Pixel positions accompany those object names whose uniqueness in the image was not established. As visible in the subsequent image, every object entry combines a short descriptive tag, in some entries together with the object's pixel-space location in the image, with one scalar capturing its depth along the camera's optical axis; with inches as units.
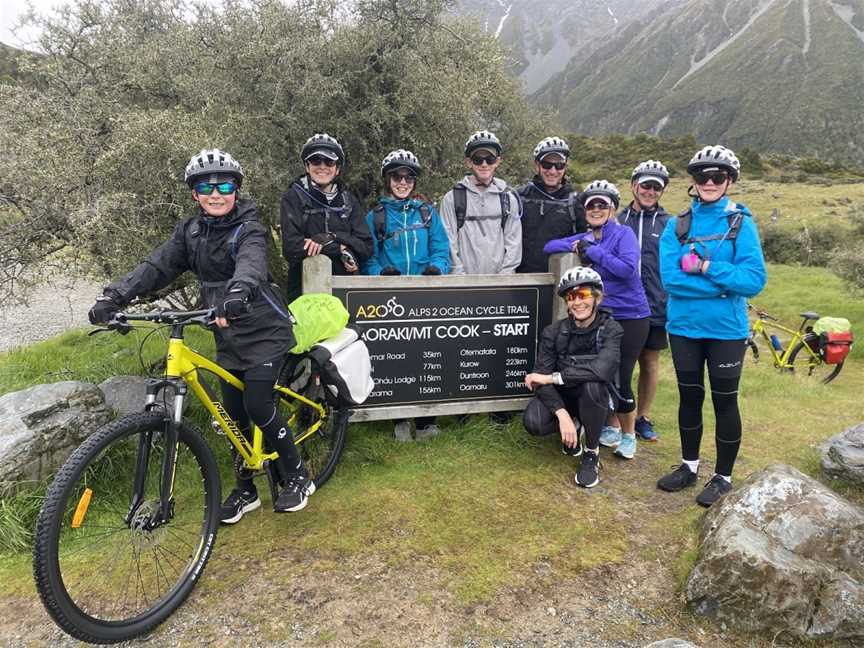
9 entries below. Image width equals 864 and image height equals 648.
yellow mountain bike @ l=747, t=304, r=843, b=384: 493.0
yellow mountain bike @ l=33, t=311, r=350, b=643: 124.3
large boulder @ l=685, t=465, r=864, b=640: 134.8
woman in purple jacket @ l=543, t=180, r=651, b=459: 218.8
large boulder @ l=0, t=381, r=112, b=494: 191.5
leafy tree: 245.0
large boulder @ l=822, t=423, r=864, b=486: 198.1
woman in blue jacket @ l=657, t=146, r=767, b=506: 181.9
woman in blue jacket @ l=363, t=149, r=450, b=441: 225.3
